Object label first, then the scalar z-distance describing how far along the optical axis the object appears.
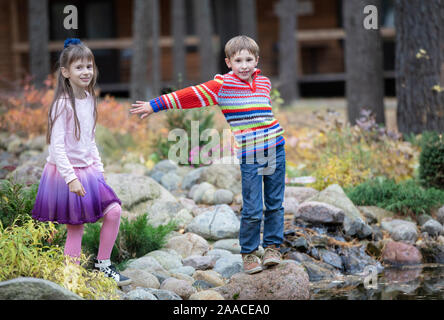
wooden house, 16.23
